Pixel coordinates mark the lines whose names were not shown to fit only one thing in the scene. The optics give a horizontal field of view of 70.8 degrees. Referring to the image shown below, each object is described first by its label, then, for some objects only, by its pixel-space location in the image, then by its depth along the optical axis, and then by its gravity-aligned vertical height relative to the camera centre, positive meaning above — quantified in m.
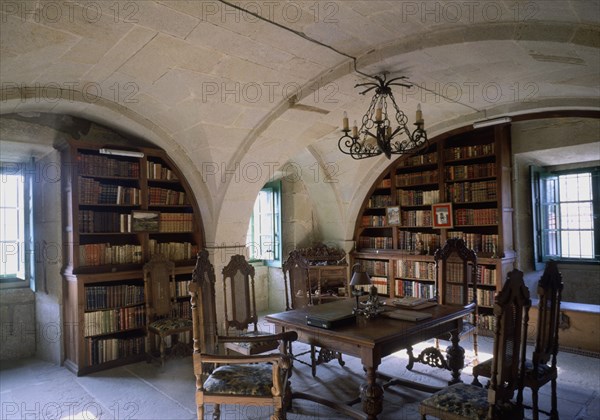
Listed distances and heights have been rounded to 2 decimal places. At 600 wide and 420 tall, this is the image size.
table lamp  3.00 -0.47
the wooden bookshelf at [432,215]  5.29 -0.03
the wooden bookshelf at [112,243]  4.34 -0.27
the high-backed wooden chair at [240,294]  3.85 -0.72
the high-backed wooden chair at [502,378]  2.21 -0.90
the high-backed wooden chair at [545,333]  2.67 -0.81
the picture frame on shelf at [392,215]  6.27 -0.03
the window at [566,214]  5.44 -0.08
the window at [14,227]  4.90 -0.05
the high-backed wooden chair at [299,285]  4.20 -0.71
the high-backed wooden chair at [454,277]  3.99 -0.63
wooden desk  2.65 -0.82
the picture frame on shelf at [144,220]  4.72 -0.02
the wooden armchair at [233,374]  2.53 -1.02
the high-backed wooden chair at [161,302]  4.54 -0.94
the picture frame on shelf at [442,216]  5.66 -0.06
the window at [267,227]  6.87 -0.18
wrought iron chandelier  3.24 +0.69
